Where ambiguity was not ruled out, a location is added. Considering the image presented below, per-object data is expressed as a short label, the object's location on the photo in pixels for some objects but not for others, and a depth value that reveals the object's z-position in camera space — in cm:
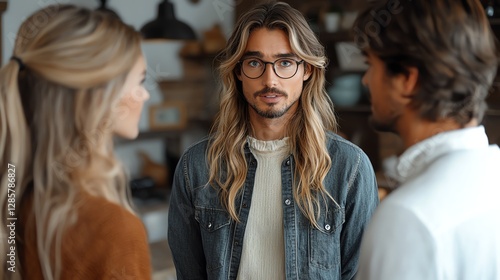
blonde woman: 94
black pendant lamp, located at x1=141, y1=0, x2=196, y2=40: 308
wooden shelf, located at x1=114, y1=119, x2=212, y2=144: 435
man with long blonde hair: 151
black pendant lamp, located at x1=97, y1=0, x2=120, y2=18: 309
